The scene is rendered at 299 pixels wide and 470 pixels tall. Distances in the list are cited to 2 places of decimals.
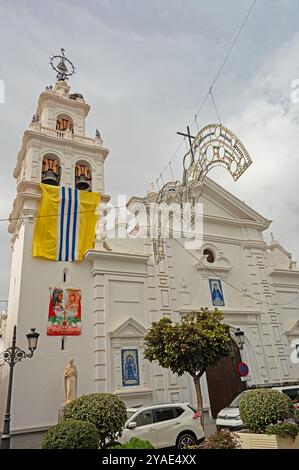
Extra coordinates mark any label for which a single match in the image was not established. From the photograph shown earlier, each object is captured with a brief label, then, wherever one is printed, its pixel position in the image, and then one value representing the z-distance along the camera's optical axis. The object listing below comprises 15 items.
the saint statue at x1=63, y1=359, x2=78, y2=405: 14.69
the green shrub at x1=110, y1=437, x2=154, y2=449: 6.23
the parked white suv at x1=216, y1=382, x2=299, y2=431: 12.38
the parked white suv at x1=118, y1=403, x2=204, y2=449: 10.29
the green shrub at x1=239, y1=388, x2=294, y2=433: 8.20
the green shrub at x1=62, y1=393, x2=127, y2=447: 8.04
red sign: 18.48
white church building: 15.94
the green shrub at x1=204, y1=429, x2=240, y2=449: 6.95
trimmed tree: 13.09
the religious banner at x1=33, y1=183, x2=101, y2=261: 17.83
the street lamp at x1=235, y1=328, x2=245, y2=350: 17.41
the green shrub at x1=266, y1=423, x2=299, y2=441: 7.74
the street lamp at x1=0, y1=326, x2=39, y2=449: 9.27
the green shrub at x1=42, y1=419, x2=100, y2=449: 6.37
